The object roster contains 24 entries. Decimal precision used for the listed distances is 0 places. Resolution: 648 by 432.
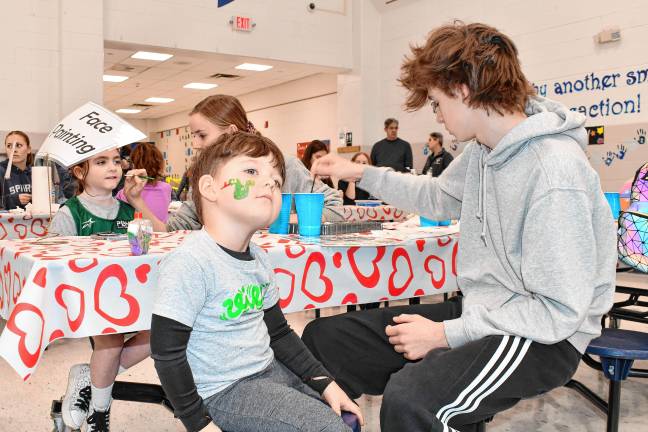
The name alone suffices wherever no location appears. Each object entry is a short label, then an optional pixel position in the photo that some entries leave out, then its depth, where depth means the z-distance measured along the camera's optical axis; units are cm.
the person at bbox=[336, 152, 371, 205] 527
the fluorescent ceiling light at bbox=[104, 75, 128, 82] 1111
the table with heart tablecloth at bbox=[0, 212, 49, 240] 337
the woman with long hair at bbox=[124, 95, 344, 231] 210
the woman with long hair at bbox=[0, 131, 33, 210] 427
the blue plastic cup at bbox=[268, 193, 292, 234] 183
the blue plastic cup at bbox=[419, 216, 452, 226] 214
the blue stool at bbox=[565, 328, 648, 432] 153
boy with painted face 108
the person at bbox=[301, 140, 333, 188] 543
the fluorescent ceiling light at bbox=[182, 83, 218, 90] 1175
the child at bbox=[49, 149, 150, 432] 170
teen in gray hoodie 114
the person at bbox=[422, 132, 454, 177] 760
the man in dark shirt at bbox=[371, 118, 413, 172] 825
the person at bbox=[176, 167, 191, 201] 580
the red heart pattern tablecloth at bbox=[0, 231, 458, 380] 126
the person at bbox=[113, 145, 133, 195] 261
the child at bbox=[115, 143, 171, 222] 346
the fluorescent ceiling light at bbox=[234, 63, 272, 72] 1000
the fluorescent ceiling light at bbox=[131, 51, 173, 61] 927
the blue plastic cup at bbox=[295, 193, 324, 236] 173
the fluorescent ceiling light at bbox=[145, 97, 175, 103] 1380
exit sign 834
